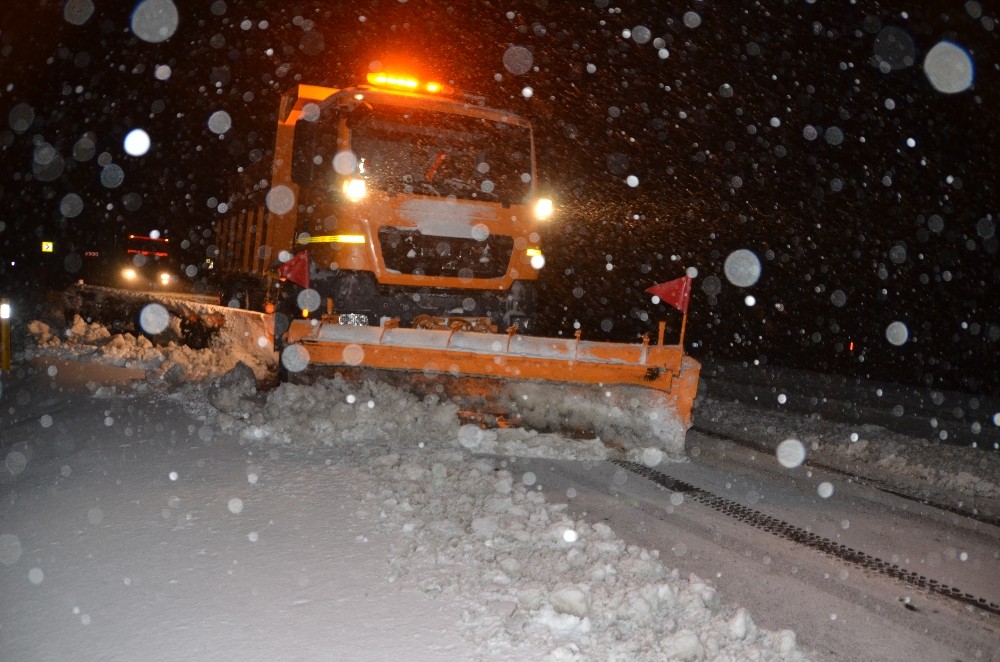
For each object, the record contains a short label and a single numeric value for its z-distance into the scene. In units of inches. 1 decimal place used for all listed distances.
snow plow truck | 273.0
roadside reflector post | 393.1
